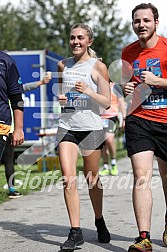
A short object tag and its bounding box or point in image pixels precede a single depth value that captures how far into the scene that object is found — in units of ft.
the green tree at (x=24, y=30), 124.16
